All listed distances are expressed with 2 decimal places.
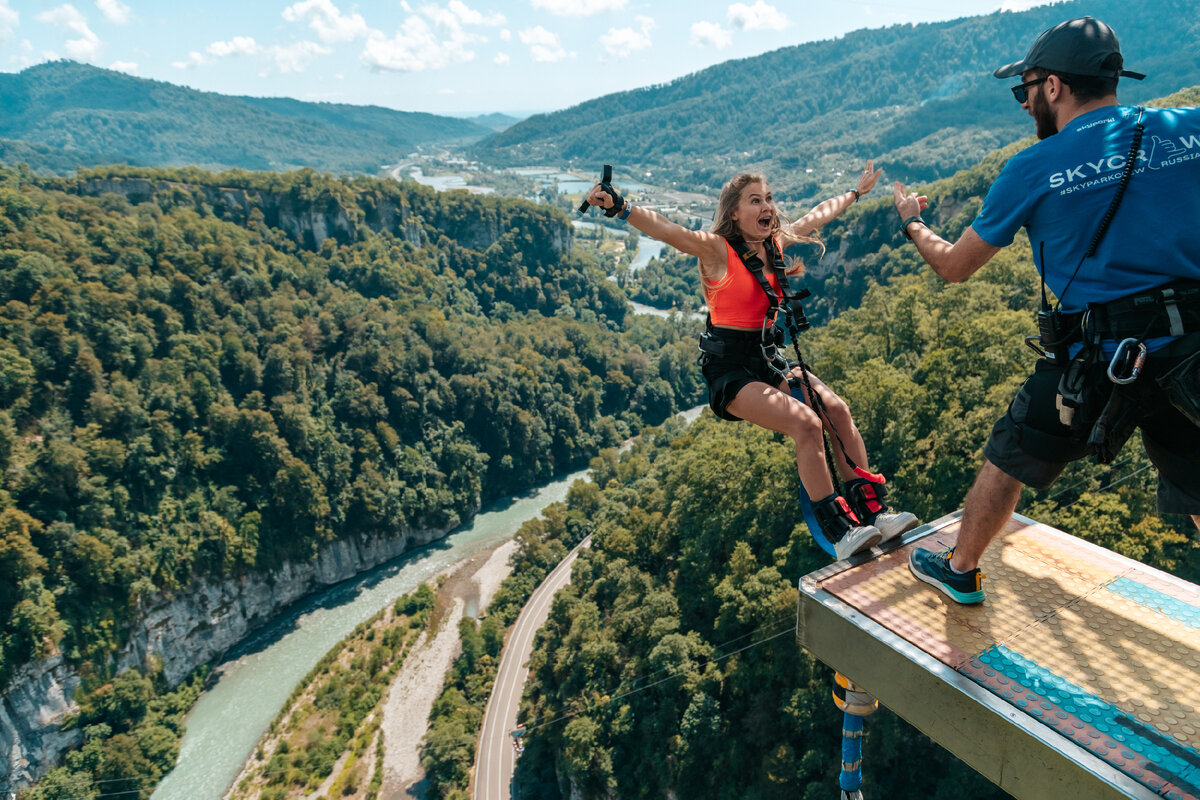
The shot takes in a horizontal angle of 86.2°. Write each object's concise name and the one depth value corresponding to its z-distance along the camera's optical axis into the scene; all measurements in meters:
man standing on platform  3.69
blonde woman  5.61
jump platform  3.57
